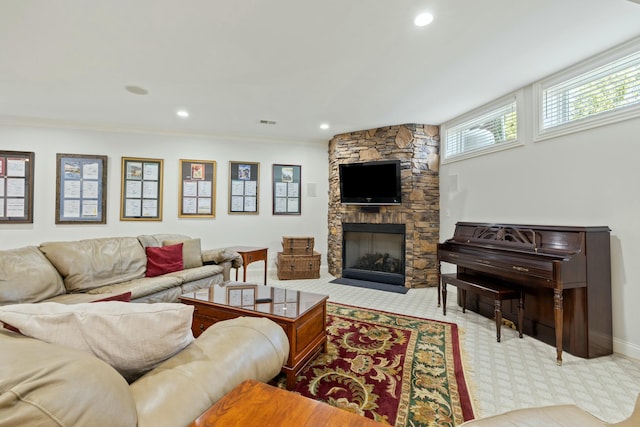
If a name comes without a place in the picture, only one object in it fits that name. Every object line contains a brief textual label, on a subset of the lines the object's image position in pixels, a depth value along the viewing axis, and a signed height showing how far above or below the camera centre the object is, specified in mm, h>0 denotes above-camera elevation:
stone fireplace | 4414 +257
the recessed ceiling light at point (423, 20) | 2039 +1441
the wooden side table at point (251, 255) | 4105 -569
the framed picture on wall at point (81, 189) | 4414 +408
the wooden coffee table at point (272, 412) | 795 -568
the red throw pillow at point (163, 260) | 3281 -521
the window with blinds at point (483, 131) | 3339 +1146
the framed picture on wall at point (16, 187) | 4203 +407
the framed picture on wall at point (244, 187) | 5125 +526
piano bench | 2557 -674
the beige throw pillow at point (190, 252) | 3588 -460
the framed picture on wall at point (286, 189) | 5320 +508
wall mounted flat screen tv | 4438 +551
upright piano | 2219 -484
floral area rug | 1678 -1113
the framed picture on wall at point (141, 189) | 4680 +426
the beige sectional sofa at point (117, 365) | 552 -396
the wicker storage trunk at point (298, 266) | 4879 -854
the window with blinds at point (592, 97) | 2340 +1105
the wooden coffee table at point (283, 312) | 1911 -687
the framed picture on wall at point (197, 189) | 4914 +460
